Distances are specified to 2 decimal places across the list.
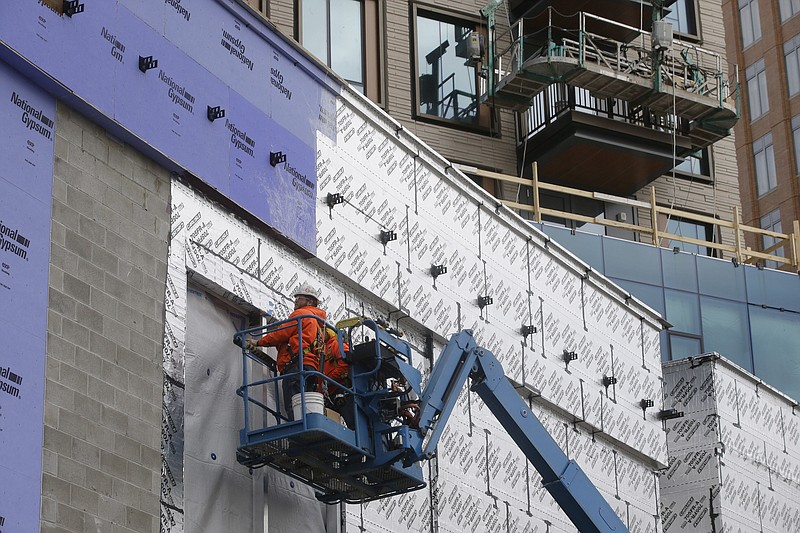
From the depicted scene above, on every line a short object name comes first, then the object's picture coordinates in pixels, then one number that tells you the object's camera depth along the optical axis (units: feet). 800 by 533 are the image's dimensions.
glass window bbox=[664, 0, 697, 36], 132.16
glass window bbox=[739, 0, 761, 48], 237.66
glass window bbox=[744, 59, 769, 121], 234.38
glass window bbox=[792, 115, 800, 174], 225.76
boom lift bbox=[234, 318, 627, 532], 56.29
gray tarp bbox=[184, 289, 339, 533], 57.11
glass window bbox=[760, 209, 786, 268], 226.38
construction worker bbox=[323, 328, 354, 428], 58.49
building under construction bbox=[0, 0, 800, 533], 51.39
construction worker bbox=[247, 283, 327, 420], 57.16
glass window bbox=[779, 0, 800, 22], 229.45
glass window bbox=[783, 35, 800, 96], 227.20
